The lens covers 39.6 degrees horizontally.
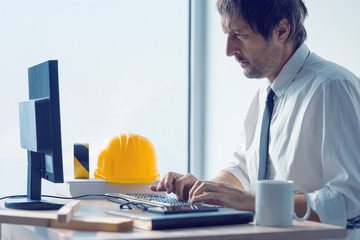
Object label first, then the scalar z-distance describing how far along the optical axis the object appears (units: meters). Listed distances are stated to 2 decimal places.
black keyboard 1.38
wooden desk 1.04
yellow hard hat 2.13
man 1.52
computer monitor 1.52
